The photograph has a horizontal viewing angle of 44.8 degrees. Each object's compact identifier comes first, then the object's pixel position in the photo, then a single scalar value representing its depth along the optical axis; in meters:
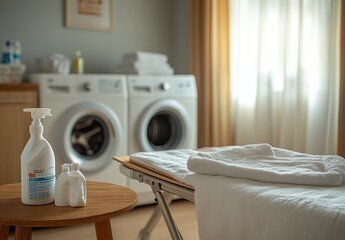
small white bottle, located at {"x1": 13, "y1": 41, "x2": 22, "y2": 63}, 2.82
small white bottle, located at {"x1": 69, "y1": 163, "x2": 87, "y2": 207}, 1.14
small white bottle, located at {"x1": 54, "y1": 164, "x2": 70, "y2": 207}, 1.15
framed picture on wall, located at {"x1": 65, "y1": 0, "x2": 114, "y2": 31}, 3.20
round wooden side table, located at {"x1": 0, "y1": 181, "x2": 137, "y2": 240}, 1.03
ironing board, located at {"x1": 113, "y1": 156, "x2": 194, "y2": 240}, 1.37
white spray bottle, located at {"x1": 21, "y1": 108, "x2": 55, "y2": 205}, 1.15
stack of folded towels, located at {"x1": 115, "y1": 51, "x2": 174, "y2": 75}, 2.97
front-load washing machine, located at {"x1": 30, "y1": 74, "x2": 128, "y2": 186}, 2.47
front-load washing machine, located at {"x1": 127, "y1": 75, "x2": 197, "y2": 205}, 2.78
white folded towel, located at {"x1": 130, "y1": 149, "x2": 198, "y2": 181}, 1.40
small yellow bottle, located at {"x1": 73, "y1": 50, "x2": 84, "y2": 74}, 3.02
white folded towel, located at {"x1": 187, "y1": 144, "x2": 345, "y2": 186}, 1.15
